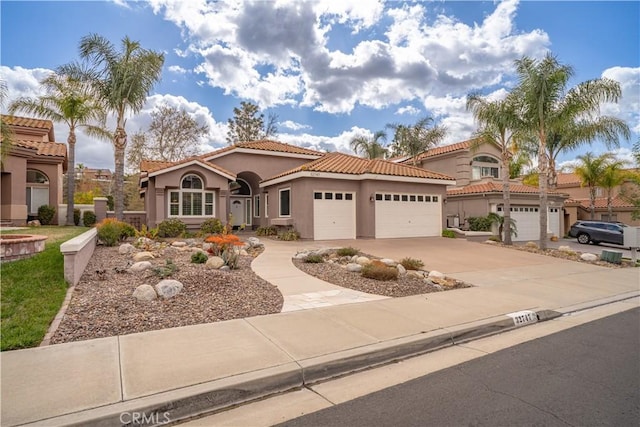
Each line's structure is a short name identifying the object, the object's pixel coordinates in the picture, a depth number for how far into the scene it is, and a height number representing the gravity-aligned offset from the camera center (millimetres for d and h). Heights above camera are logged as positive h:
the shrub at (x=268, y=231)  20641 -907
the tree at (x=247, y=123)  43125 +11113
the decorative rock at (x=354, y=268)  10382 -1557
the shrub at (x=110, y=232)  12602 -520
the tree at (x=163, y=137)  34625 +7695
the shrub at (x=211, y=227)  19047 -589
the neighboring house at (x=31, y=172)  16672 +2422
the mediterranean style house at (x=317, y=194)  18453 +1147
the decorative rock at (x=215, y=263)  9656 -1270
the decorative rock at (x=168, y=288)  6934 -1405
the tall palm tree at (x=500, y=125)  18906 +4766
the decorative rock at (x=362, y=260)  11139 -1476
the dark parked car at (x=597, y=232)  24906 -1456
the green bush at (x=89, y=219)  21109 -97
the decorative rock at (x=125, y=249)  11249 -1013
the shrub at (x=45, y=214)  19625 +210
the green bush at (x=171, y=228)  17656 -575
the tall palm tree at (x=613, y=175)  31125 +3187
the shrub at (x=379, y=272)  9469 -1552
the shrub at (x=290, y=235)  18031 -1011
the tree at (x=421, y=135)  28859 +6340
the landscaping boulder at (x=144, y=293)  6641 -1434
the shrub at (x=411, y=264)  11295 -1596
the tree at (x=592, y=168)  31328 +3802
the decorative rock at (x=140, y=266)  8781 -1222
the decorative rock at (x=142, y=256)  10159 -1137
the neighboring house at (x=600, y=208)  34969 +317
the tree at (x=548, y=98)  17047 +5500
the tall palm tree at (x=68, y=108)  19109 +5875
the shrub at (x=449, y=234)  21425 -1237
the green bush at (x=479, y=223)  24559 -703
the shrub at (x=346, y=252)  13133 -1372
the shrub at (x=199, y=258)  10211 -1197
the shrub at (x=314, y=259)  11844 -1465
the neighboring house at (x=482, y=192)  25688 +1500
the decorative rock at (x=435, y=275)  9841 -1712
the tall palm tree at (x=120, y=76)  16688 +6621
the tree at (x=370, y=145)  32688 +6393
